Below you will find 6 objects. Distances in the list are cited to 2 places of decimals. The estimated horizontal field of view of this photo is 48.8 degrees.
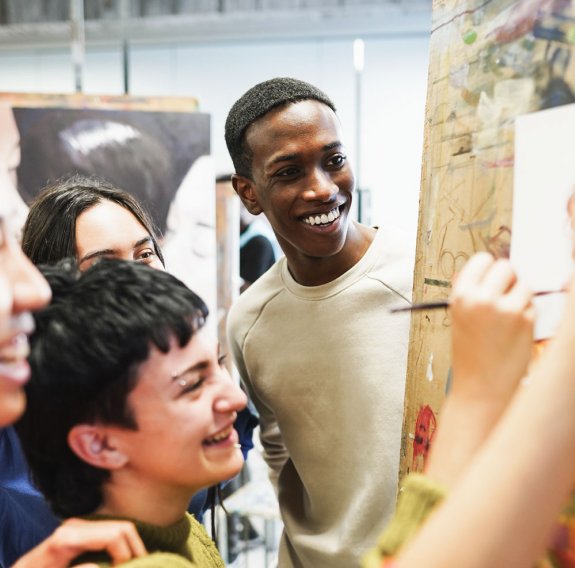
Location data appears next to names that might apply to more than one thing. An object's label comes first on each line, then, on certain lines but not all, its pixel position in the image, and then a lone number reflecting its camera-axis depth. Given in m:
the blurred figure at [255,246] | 3.04
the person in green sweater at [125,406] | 0.78
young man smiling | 1.35
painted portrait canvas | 2.12
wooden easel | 0.75
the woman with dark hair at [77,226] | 1.30
